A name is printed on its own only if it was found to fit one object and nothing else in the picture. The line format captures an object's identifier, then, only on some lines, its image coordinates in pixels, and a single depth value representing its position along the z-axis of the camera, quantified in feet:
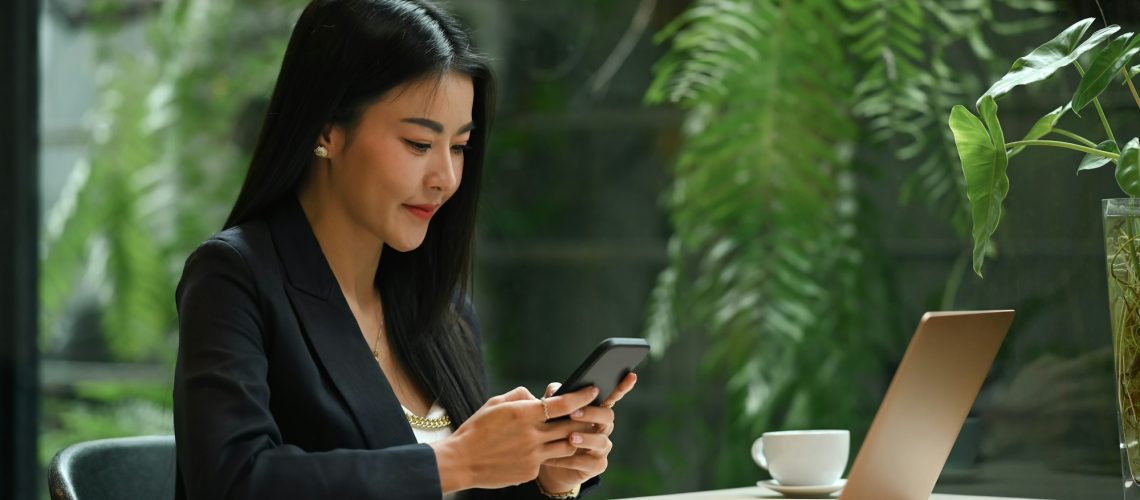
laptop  7.89
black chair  8.74
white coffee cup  8.83
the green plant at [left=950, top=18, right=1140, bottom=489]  8.13
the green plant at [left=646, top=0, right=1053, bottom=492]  10.21
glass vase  8.18
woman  8.24
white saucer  8.87
